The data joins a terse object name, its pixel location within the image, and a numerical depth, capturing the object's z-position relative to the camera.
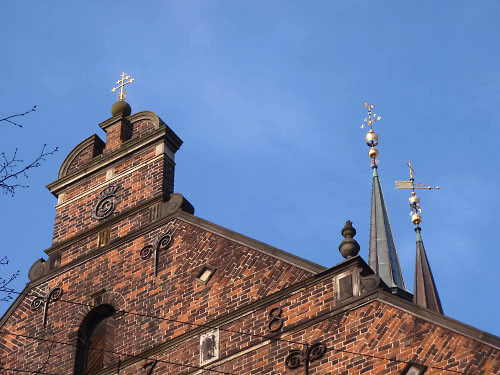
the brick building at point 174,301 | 18.14
